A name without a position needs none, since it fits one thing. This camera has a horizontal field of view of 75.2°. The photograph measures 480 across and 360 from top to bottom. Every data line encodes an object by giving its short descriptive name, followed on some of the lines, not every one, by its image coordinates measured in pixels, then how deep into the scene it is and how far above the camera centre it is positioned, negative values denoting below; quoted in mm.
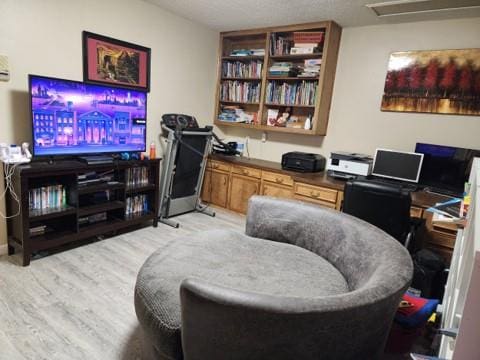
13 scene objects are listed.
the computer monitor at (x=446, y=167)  2805 -292
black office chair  2254 -554
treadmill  3453 -601
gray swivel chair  917 -676
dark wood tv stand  2371 -890
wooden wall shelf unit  3492 +553
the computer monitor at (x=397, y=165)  3025 -334
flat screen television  2420 -122
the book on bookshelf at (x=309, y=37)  3479 +953
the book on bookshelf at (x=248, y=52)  3943 +832
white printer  3184 -394
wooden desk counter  2559 -735
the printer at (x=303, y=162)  3523 -443
